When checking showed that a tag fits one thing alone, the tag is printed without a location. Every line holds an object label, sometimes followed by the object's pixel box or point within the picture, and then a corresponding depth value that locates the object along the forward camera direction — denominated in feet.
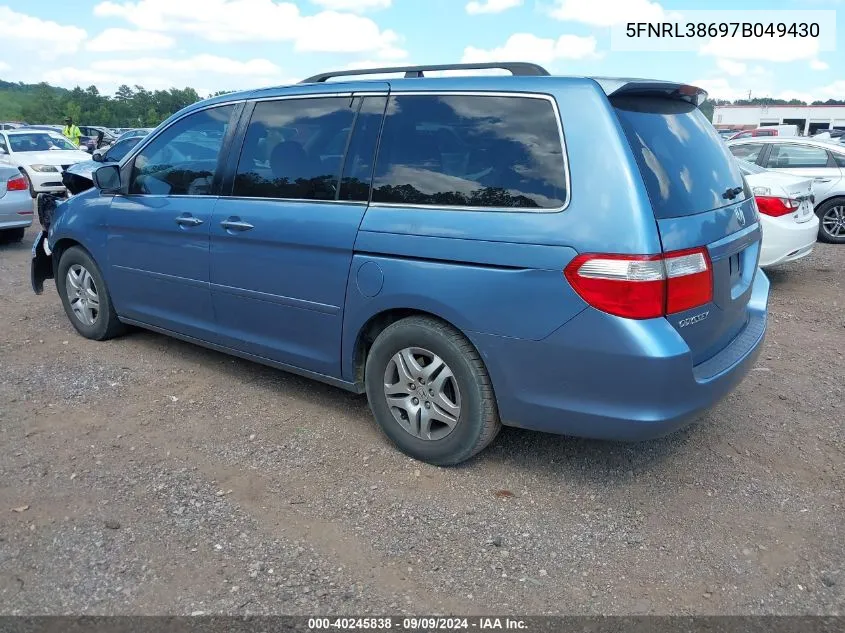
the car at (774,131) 87.86
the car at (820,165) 34.81
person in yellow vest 71.33
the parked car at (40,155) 47.85
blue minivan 9.37
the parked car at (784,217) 23.63
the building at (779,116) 172.76
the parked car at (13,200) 31.37
